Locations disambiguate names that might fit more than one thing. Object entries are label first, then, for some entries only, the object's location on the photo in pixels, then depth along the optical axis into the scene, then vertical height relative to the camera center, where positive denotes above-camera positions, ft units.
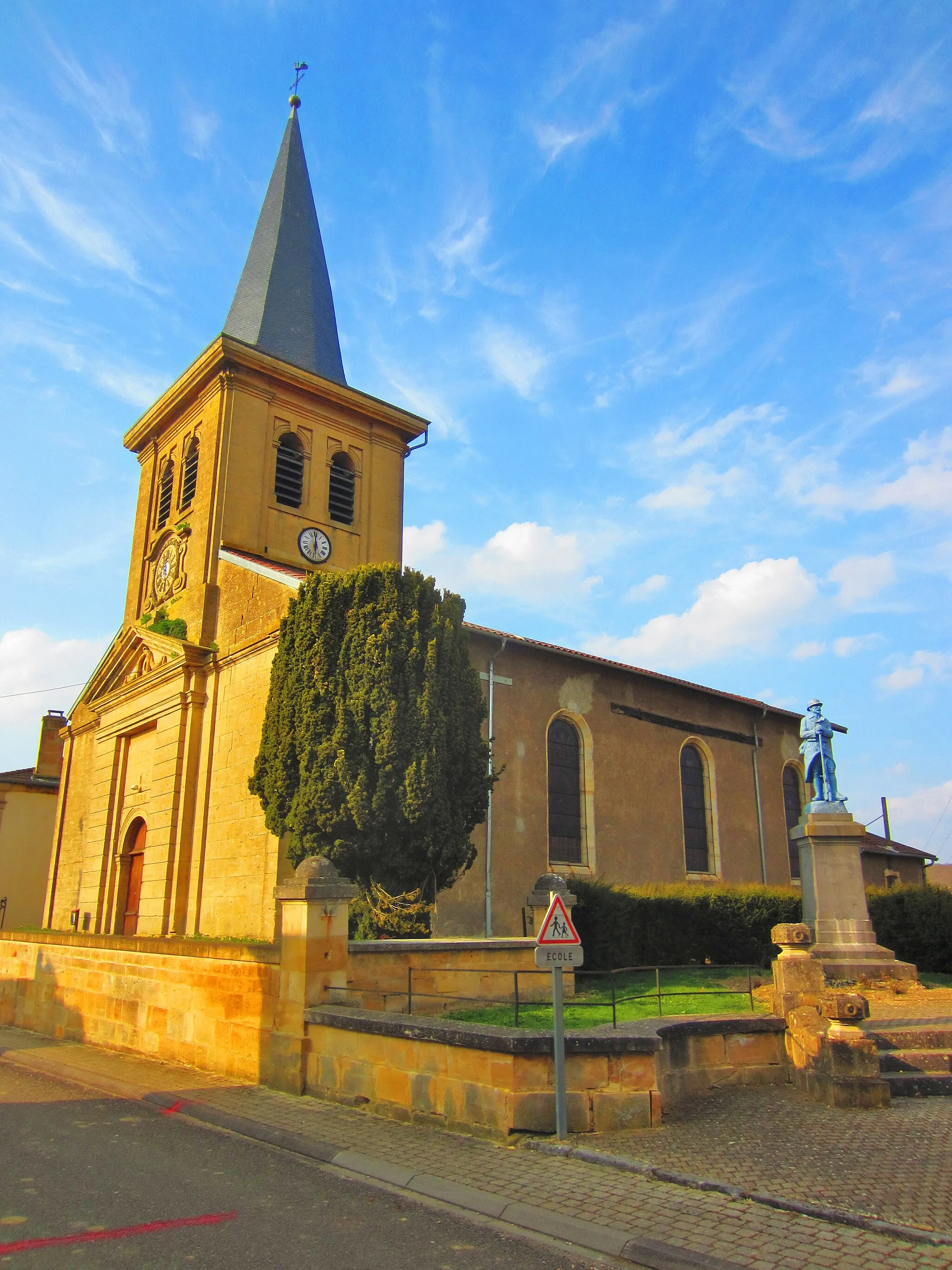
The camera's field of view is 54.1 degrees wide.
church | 55.77 +13.98
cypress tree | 40.47 +7.71
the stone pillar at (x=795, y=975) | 30.32 -1.93
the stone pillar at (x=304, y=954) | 30.37 -1.29
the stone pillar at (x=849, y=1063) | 26.23 -4.08
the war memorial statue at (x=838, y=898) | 43.06 +0.69
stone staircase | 28.25 -4.33
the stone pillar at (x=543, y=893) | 42.08 +0.89
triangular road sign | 24.11 -0.37
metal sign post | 23.85 -0.80
